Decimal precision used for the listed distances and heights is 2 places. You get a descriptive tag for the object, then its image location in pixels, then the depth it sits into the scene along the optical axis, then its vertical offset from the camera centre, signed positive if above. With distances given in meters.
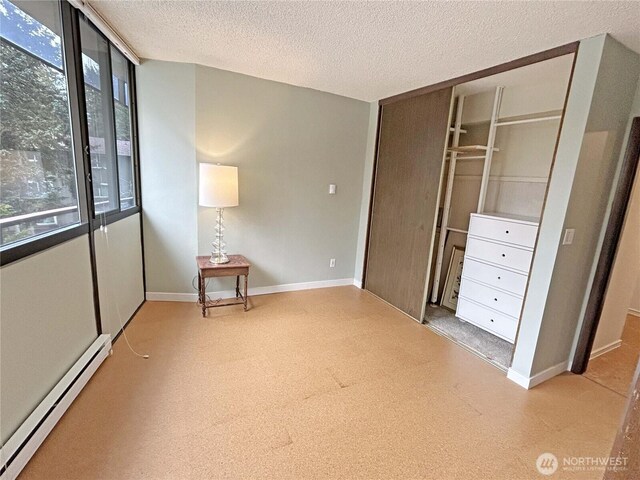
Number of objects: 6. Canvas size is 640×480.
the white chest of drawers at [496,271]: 2.62 -0.67
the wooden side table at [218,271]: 2.85 -0.86
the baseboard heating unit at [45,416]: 1.30 -1.22
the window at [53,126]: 1.35 +0.23
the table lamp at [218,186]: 2.77 -0.06
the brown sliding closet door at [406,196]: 2.94 -0.05
